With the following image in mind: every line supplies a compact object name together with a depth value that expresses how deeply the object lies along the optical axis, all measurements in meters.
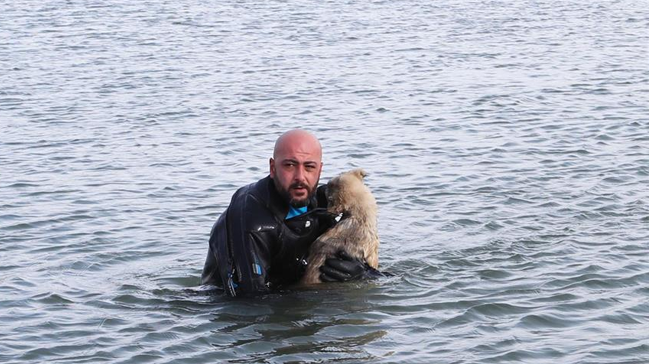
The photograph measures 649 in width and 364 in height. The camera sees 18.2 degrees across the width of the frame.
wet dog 14.88
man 14.44
